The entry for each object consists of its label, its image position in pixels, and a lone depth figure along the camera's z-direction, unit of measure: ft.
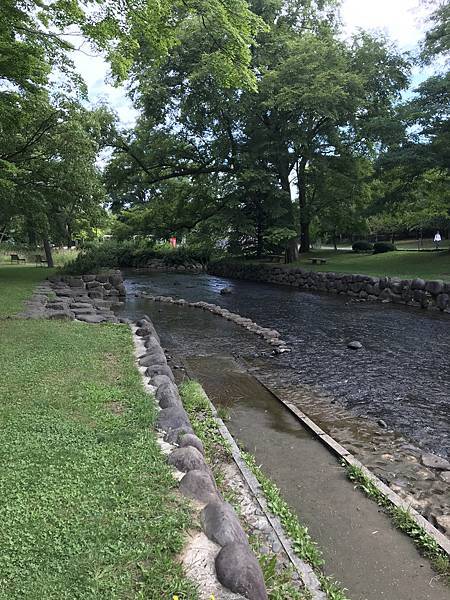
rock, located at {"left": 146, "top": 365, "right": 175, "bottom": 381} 16.17
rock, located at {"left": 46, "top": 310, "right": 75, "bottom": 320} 27.63
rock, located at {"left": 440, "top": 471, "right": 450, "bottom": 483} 11.91
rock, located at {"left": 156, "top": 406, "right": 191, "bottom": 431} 11.58
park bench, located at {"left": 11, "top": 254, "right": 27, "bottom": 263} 96.88
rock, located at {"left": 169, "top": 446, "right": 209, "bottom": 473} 9.43
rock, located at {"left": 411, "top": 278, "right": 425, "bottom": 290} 39.87
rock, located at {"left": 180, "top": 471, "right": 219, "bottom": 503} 8.44
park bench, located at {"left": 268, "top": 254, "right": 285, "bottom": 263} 74.59
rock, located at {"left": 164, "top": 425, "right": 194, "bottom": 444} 10.82
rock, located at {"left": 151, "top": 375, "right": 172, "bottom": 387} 14.96
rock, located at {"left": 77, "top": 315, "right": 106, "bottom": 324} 28.07
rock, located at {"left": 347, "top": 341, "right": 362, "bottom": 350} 26.22
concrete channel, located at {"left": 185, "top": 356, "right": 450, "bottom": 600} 8.30
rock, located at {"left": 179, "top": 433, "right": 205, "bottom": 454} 10.44
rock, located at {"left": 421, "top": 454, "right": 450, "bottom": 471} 12.57
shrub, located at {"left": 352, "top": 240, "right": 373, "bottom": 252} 80.92
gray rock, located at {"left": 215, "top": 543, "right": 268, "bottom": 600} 6.23
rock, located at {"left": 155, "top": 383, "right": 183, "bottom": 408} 12.97
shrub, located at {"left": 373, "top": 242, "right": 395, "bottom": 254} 76.18
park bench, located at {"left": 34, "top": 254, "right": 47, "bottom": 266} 90.22
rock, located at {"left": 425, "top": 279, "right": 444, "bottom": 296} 38.14
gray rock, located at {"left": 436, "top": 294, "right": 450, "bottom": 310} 37.35
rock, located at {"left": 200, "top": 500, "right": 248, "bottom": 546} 7.20
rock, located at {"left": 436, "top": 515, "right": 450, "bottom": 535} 9.82
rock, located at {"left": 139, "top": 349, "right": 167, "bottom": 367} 17.49
